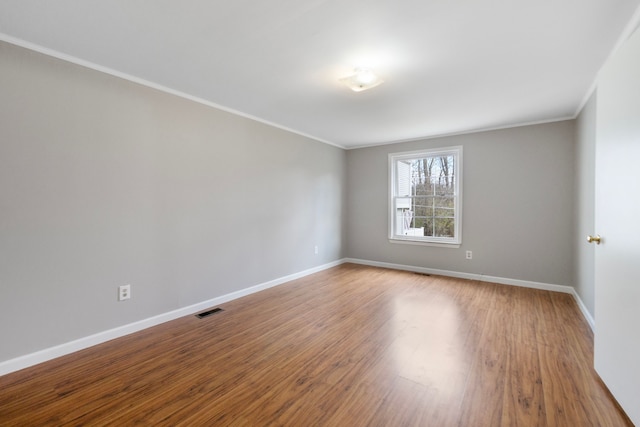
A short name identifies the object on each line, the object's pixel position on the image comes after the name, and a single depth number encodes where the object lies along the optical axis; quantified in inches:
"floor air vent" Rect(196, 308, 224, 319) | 114.6
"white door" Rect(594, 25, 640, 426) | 56.2
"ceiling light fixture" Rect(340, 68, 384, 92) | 91.7
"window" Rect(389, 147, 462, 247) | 178.1
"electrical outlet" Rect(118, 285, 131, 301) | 96.3
